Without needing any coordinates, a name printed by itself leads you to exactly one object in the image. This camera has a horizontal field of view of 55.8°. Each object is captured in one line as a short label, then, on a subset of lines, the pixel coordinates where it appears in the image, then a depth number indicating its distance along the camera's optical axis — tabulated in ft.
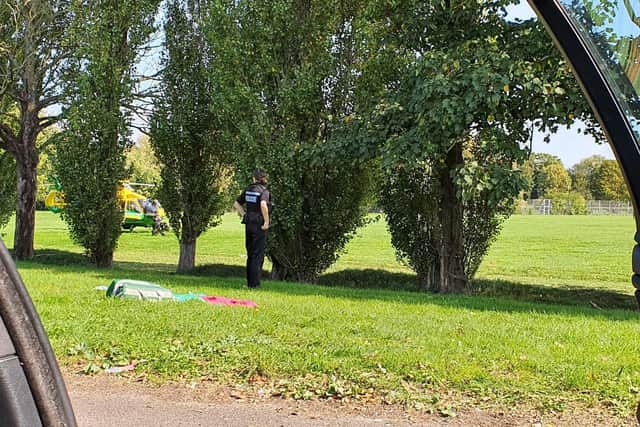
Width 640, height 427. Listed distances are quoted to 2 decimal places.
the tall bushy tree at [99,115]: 47.14
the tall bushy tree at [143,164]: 50.37
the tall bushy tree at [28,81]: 49.32
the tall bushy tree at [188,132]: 49.80
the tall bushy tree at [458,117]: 32.73
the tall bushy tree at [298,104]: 42.88
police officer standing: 32.22
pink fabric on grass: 26.00
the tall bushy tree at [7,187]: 61.87
